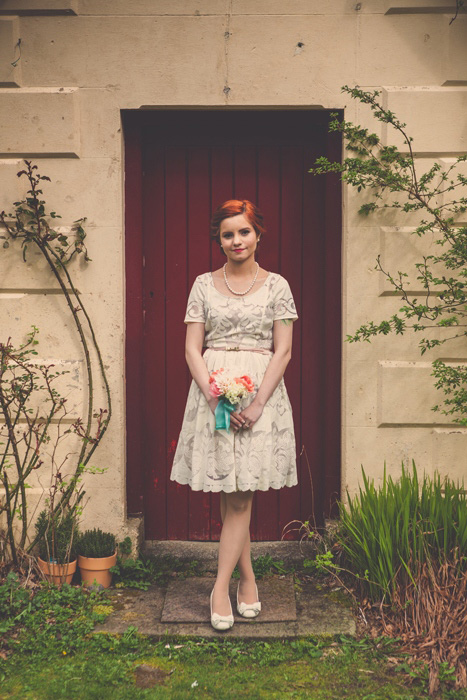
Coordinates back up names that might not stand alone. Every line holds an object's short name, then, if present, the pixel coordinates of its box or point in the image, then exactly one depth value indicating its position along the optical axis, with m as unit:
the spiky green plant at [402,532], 3.73
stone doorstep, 3.76
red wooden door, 4.72
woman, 3.52
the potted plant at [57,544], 4.21
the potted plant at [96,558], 4.29
